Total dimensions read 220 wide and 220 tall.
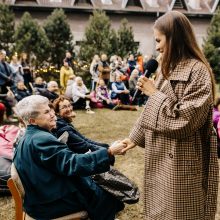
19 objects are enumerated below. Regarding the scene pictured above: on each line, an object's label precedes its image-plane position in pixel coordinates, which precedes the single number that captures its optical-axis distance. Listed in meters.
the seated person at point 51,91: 7.85
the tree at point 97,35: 17.69
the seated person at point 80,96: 10.55
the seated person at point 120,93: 11.42
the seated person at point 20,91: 8.71
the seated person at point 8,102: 8.52
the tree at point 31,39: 17.16
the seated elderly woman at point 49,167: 2.36
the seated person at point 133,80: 12.27
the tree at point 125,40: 19.17
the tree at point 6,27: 17.83
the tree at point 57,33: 18.39
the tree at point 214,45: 19.75
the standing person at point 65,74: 12.25
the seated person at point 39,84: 9.64
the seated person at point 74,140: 3.86
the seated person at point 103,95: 11.13
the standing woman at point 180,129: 1.91
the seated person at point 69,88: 10.79
